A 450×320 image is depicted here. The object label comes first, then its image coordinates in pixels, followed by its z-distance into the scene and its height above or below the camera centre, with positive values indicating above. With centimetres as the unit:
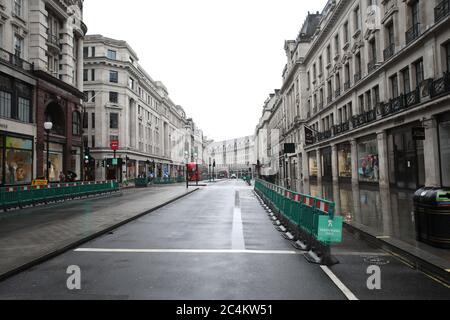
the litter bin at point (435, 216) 699 -92
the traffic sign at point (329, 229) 653 -104
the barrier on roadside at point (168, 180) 5952 -50
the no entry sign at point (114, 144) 3596 +359
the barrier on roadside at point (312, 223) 662 -109
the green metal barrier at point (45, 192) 1648 -70
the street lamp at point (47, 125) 2192 +346
